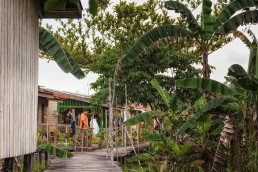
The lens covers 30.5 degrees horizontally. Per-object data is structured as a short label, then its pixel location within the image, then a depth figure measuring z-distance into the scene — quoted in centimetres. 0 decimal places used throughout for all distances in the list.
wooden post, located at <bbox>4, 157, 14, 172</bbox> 910
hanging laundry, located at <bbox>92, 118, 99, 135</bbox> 2454
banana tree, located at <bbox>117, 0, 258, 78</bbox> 1214
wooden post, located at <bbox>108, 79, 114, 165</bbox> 1423
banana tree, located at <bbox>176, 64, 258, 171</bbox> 955
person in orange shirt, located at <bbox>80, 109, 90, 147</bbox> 2060
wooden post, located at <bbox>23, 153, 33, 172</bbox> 1003
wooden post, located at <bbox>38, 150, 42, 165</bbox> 1617
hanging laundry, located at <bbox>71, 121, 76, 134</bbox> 2022
